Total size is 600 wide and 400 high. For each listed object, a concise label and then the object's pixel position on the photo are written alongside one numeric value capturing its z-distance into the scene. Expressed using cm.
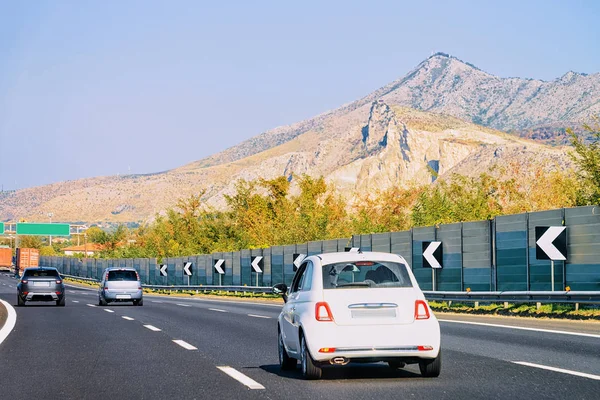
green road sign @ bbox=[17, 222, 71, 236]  13625
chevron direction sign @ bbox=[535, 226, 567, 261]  2513
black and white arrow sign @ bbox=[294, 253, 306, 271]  4712
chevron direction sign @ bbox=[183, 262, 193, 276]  6850
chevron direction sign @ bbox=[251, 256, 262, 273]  5410
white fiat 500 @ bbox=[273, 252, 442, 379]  1073
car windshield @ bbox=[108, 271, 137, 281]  3919
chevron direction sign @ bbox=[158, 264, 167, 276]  7482
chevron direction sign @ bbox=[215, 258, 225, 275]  6103
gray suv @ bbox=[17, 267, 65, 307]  3697
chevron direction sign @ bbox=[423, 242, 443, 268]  3266
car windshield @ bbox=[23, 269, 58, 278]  3772
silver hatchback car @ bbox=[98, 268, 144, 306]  3844
